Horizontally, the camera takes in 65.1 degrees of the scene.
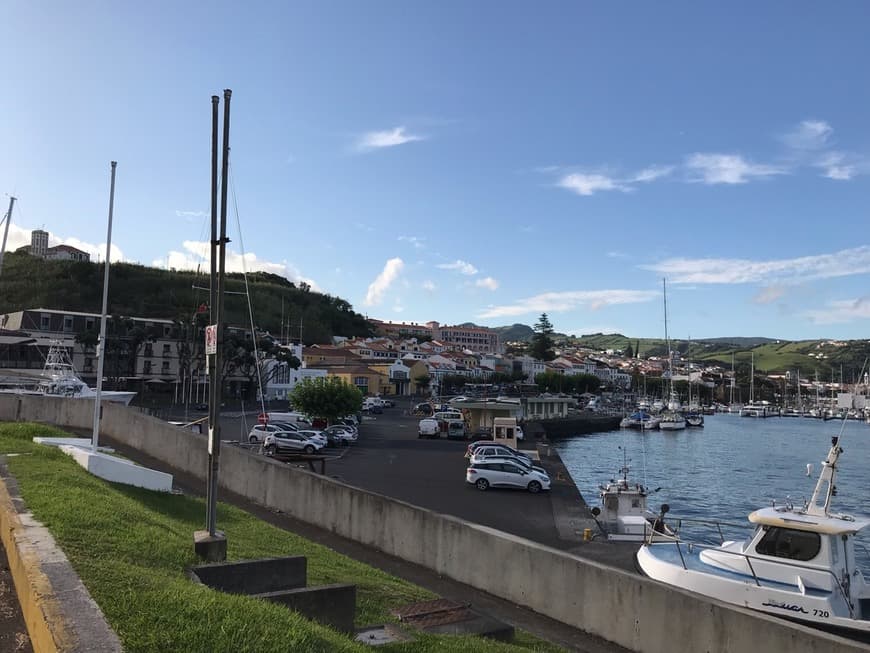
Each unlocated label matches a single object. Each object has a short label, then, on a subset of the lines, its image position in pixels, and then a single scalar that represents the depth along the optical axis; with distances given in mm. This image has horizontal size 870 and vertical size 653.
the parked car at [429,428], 52031
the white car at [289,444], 36531
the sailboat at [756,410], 154875
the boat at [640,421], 104356
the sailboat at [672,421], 104062
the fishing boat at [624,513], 22078
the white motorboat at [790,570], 11938
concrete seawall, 8453
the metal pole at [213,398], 8938
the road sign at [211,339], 9102
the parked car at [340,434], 43112
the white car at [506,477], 28906
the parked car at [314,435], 39500
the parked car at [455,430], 52562
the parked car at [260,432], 39344
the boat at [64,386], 45719
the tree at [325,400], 49812
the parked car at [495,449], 35812
